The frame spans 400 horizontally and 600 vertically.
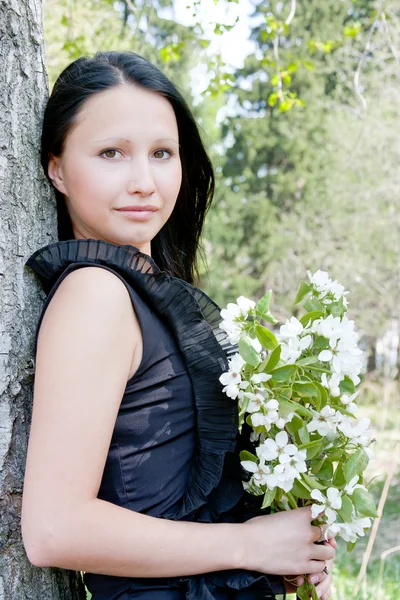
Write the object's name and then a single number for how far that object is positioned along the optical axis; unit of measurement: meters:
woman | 1.22
